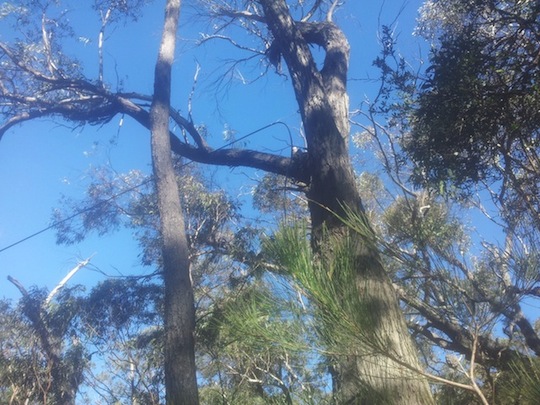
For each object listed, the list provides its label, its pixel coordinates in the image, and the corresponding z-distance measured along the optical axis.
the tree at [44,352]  8.22
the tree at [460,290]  2.29
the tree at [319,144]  2.53
